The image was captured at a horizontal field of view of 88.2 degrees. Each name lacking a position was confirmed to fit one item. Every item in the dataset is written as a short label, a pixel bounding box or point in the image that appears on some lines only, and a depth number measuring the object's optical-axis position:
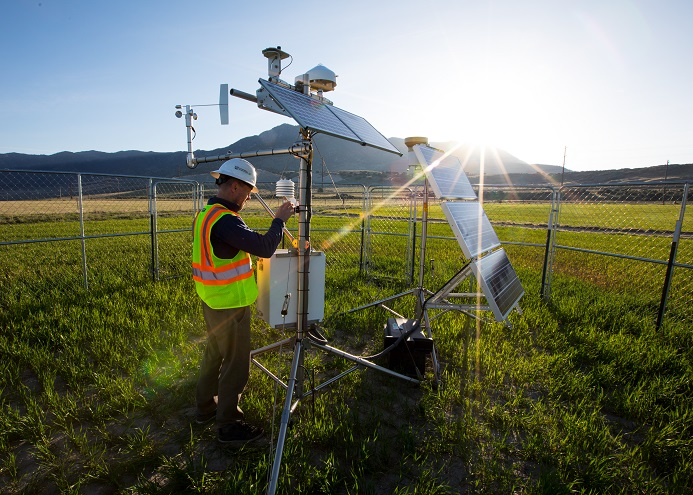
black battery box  4.08
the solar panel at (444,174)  3.54
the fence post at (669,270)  5.29
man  2.78
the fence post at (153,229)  7.62
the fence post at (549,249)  6.78
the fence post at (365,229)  8.58
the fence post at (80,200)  6.51
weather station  2.86
